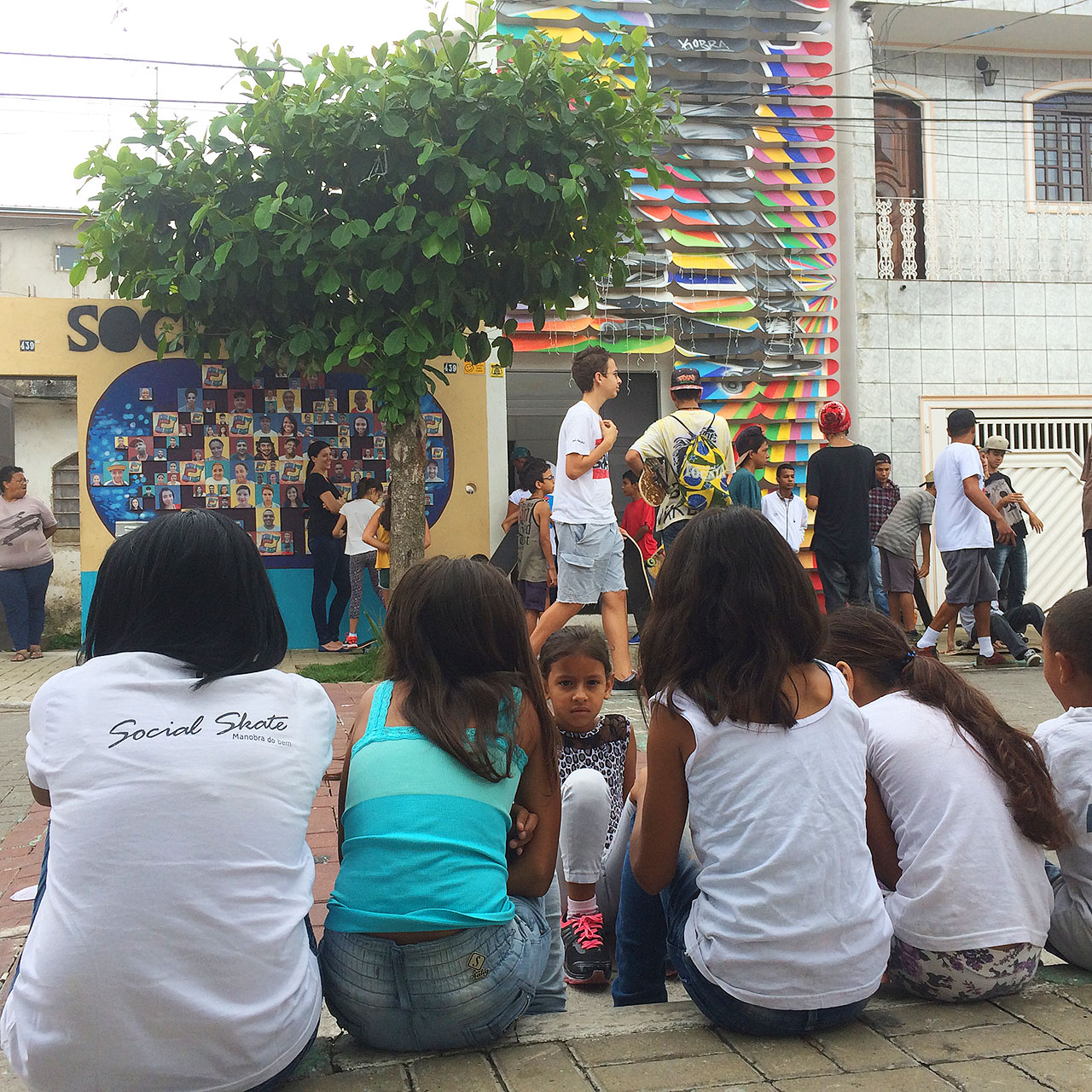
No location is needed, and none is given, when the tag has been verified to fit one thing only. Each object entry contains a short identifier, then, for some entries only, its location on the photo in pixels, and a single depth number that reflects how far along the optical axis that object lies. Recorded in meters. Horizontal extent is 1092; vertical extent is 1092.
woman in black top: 10.15
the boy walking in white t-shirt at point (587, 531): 6.75
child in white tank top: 2.33
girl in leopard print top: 3.07
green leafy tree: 7.88
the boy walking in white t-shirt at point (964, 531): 8.45
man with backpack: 6.80
